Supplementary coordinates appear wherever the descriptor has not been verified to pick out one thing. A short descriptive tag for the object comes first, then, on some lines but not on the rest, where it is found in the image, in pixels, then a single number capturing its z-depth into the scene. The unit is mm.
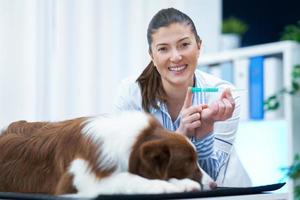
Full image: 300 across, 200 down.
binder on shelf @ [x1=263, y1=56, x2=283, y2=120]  2299
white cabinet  2295
